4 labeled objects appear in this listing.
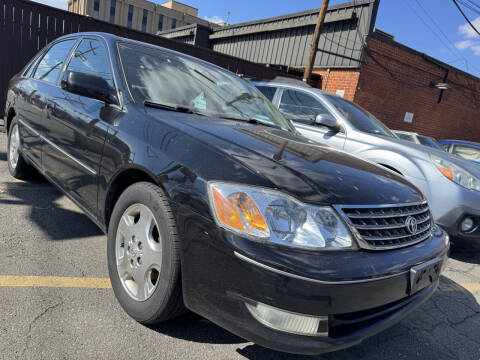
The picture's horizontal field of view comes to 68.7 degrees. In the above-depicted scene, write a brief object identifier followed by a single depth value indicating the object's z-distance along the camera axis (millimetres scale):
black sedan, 1437
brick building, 11516
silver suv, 3417
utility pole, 10414
